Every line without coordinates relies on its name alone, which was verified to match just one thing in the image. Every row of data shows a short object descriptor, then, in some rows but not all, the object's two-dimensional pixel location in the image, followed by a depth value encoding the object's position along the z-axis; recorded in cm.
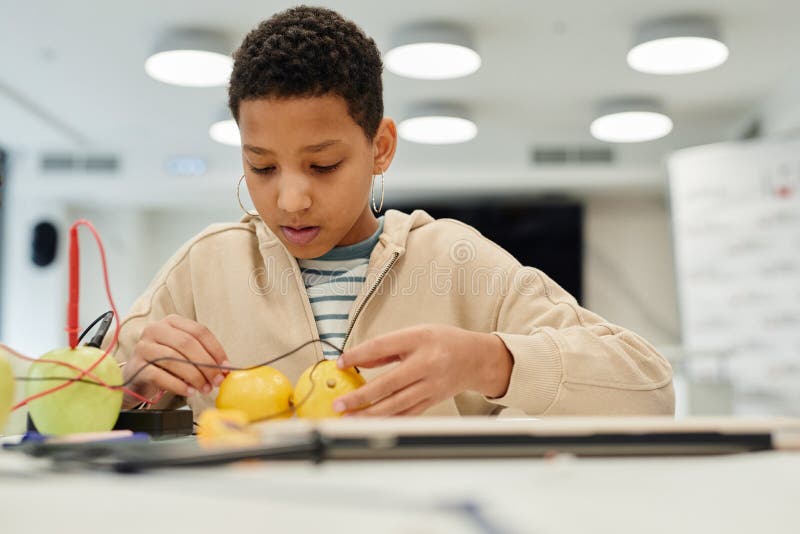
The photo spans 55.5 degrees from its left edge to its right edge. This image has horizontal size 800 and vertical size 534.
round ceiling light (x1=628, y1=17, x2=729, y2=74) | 402
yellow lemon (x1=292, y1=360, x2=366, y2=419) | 82
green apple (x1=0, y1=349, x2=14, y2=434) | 72
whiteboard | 471
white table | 36
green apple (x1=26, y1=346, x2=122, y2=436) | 80
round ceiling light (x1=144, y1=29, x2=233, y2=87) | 414
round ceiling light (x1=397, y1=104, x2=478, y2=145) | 536
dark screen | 703
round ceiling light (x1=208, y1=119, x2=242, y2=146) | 522
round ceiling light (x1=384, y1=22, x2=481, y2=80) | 406
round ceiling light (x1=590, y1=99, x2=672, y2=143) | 522
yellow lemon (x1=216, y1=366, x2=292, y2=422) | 85
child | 91
